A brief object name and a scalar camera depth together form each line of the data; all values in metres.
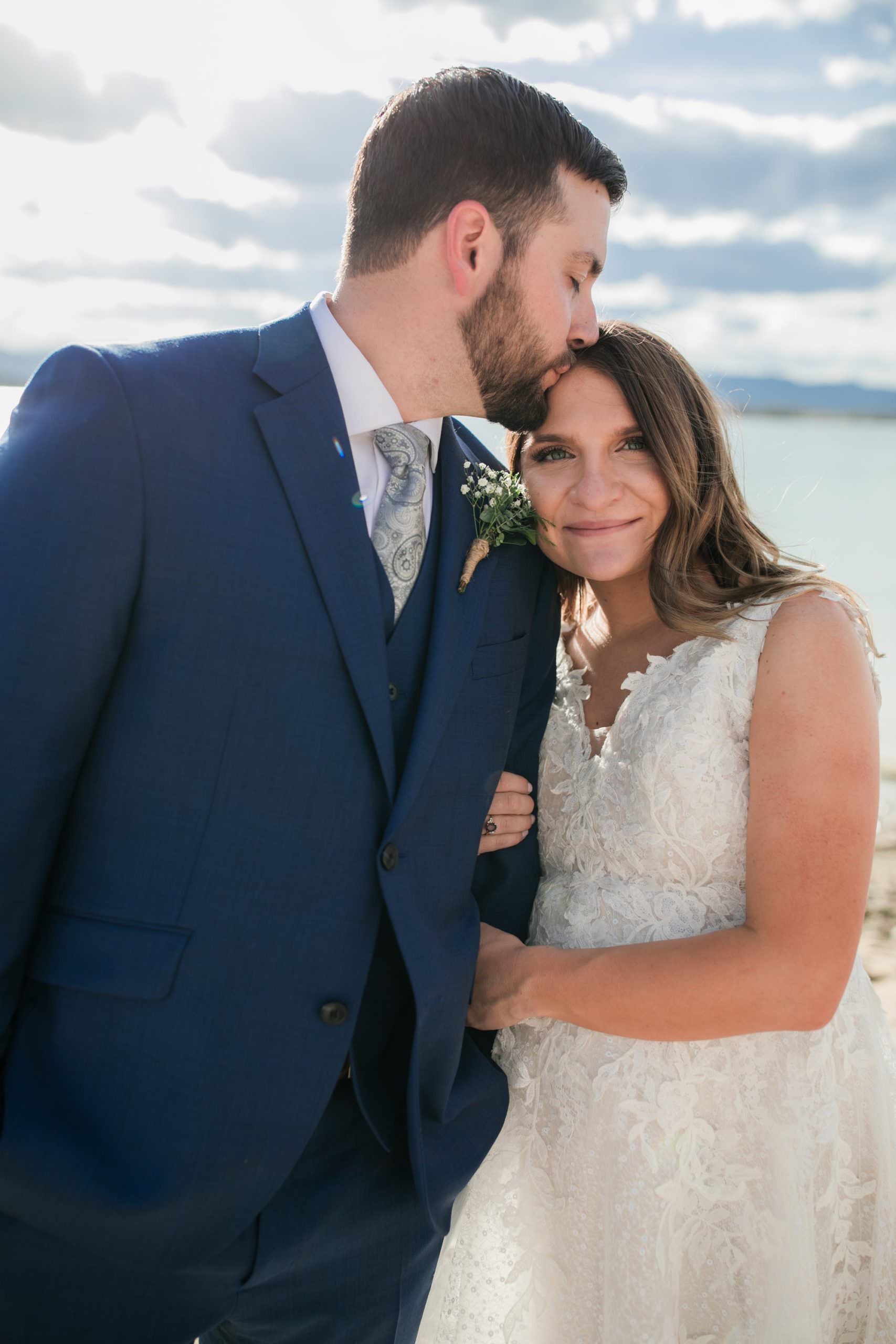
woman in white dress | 0.95
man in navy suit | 0.82
